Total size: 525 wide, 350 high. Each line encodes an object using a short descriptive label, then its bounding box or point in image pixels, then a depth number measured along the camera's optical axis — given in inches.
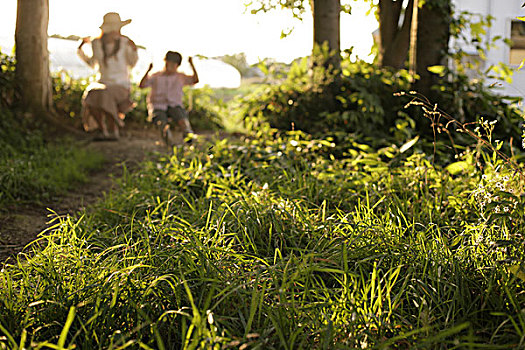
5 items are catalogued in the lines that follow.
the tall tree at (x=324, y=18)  248.8
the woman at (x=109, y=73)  278.2
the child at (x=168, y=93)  269.4
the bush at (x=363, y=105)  225.0
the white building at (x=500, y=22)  497.4
